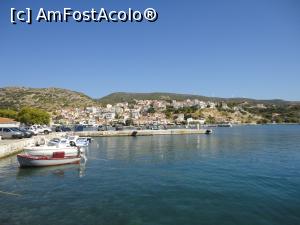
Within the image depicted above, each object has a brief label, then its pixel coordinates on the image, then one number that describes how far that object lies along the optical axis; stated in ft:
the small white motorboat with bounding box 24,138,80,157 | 107.65
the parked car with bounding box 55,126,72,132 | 285.95
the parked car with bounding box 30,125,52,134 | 228.35
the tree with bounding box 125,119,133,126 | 593.83
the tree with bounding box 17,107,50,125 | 296.10
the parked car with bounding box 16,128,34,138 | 173.48
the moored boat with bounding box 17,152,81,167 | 100.99
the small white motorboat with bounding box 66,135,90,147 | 164.08
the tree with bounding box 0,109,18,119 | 318.04
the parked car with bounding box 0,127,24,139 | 164.96
